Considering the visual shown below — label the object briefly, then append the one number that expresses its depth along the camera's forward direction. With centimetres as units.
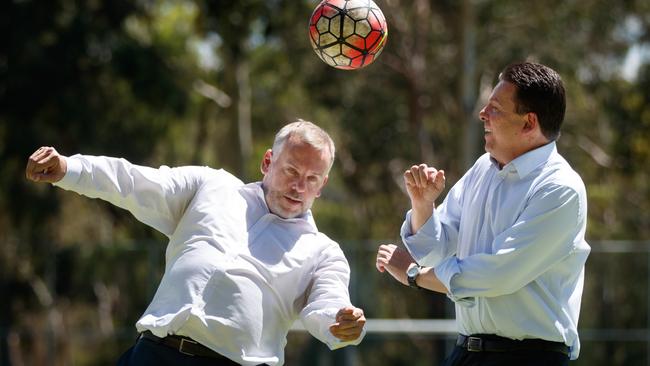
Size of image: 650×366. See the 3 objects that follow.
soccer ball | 1284
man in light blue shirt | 952
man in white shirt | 985
